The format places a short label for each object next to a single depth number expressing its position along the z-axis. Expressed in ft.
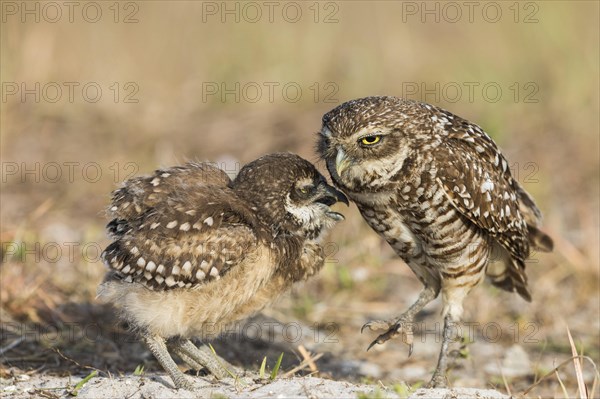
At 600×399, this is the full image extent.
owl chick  31.14
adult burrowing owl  32.40
